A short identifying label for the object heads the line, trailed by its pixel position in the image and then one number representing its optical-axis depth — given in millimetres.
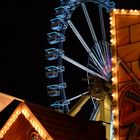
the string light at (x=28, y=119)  7961
